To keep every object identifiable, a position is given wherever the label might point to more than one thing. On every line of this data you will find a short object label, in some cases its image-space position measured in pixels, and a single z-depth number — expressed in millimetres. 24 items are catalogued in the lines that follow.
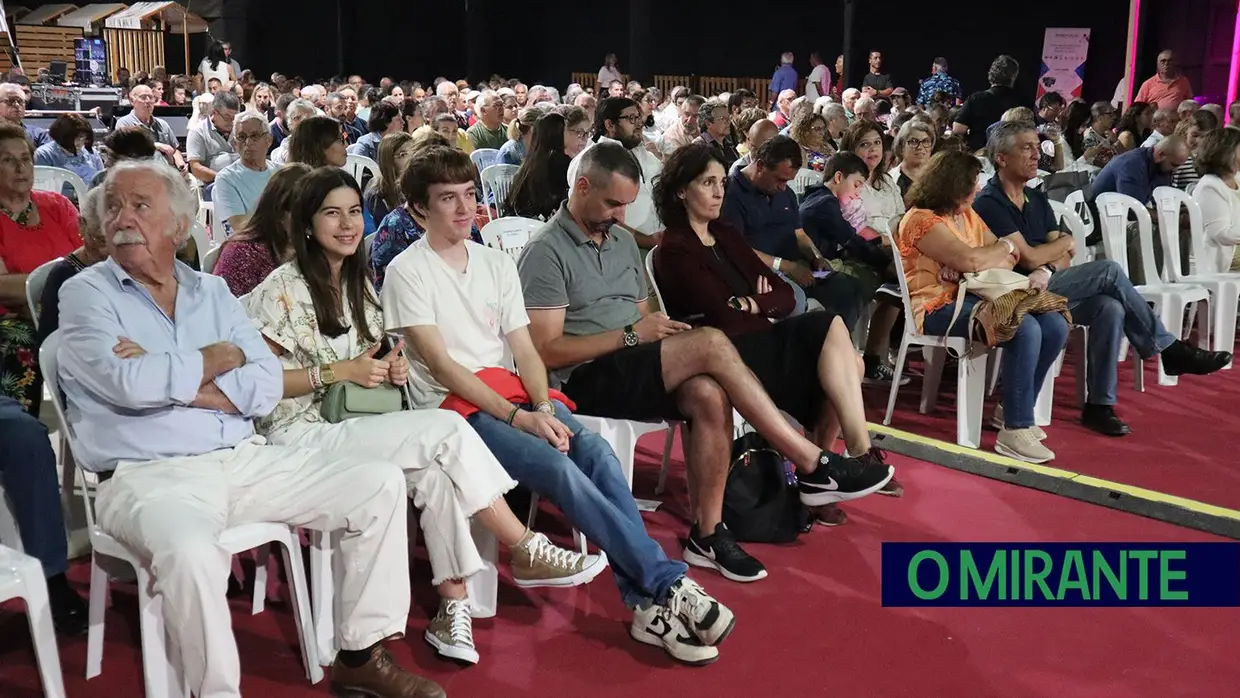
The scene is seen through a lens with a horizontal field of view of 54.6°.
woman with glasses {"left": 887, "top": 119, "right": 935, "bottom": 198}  5535
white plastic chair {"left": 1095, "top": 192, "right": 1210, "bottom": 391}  5363
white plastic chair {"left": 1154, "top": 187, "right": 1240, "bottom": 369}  5488
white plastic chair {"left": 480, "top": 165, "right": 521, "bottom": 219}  6167
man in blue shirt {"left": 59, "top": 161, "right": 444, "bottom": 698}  2352
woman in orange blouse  4152
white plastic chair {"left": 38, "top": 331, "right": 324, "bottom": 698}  2324
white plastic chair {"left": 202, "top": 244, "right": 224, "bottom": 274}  3523
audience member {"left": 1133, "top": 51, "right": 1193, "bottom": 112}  10695
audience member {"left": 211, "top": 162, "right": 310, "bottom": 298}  3057
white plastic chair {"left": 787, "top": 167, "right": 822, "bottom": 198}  6152
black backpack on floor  3312
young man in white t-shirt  2682
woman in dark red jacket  3283
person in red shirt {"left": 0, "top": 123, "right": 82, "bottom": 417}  3275
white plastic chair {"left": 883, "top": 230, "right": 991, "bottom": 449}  4285
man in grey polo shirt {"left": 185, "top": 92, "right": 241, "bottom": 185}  7249
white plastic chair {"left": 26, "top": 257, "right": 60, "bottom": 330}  3053
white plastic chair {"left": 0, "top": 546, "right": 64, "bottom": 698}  2168
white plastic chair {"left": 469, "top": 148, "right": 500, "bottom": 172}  7148
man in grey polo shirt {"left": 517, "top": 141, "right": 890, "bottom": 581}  3117
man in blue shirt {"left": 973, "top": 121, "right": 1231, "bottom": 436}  4520
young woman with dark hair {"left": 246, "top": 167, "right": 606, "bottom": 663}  2600
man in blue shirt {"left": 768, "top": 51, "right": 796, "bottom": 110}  15297
